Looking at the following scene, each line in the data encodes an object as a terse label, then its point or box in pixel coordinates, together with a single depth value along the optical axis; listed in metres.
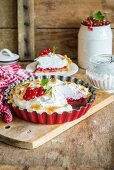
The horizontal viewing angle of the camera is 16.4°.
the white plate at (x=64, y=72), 1.34
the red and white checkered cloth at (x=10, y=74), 1.21
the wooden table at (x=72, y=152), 0.86
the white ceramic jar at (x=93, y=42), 1.36
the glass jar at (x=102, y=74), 1.19
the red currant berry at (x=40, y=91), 0.99
